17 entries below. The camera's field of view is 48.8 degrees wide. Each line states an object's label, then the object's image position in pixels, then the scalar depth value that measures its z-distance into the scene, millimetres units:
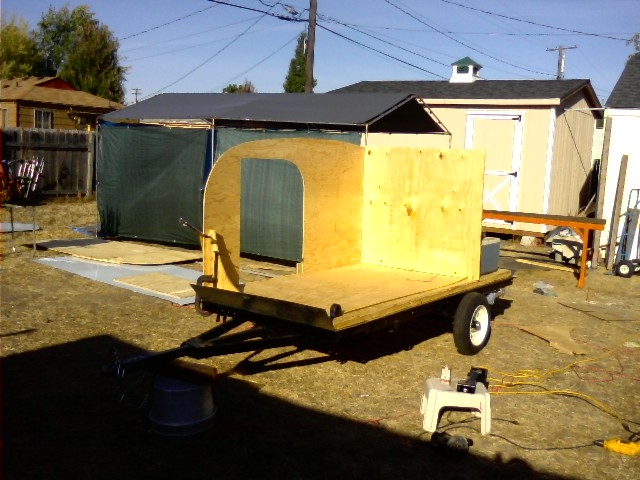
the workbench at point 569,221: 11609
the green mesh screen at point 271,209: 12141
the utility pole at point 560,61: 47350
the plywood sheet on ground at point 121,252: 12047
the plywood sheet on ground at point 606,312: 9750
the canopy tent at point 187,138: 12695
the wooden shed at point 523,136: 16297
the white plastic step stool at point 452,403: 5605
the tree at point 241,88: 51938
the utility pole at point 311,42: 21125
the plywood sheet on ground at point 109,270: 10586
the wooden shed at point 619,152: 14398
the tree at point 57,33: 53719
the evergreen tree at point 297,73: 46156
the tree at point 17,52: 45312
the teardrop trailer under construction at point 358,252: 6152
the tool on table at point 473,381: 5727
